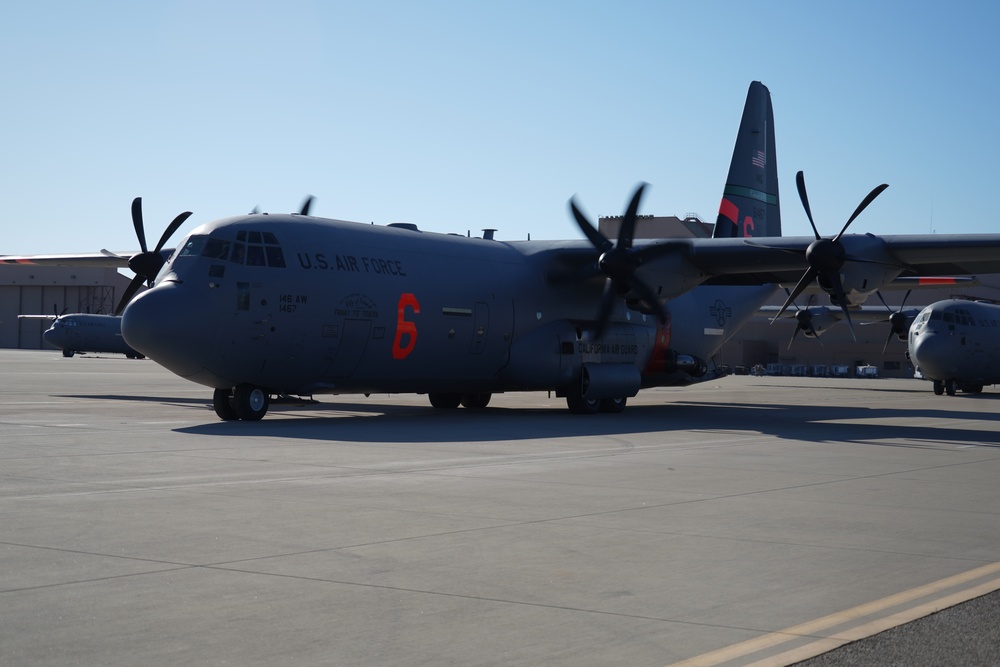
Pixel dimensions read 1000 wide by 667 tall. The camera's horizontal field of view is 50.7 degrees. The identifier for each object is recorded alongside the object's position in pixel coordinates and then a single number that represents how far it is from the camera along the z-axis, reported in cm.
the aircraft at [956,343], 4388
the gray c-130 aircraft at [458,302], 2147
